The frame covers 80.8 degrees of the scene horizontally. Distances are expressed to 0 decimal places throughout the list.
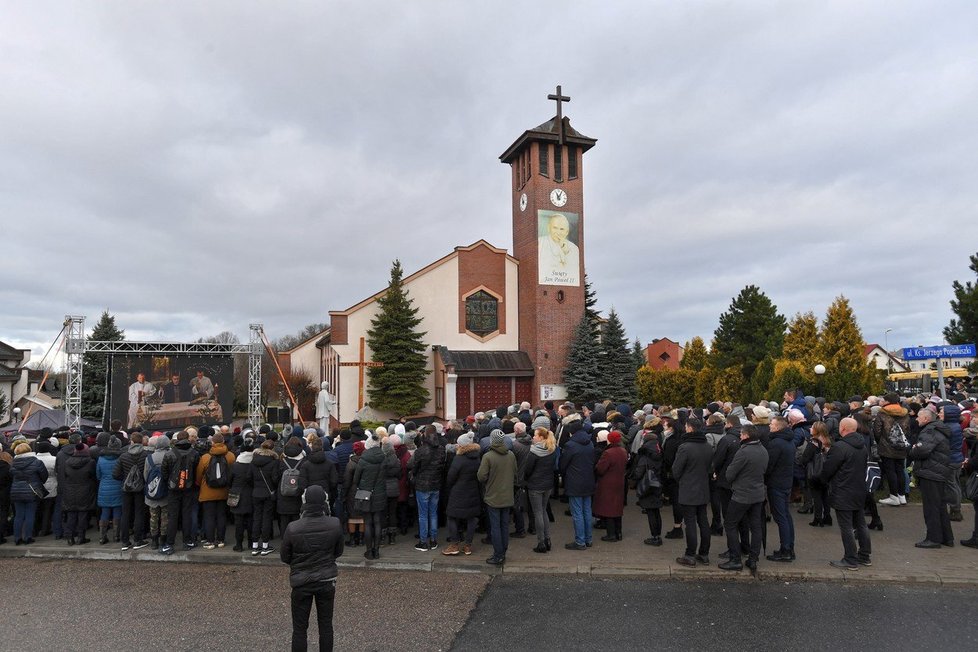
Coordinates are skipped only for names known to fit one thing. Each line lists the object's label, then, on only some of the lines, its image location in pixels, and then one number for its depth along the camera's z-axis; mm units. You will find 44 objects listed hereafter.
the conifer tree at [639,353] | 49688
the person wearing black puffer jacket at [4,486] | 8422
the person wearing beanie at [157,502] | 7918
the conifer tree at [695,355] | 40781
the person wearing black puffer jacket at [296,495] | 7578
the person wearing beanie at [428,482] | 7898
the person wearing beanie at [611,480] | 7973
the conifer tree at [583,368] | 27625
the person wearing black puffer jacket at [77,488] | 8414
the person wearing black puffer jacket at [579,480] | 7844
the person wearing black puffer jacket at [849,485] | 6645
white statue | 22656
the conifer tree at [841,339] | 25594
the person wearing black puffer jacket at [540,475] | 7633
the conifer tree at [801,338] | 31281
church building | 28062
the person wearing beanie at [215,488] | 7926
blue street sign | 12875
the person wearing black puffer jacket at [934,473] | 7453
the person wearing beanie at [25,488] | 8430
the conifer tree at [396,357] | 26500
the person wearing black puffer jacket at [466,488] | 7660
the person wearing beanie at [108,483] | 8406
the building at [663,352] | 65062
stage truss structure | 19000
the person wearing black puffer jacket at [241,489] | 7828
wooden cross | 26406
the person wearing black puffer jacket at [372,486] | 7625
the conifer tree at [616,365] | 28050
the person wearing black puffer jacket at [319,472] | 7645
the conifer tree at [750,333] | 35000
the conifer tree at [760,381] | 27516
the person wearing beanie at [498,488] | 7324
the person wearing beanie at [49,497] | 8750
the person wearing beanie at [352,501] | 7816
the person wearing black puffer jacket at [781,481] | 7074
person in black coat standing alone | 4469
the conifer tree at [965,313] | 22797
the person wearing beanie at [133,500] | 8195
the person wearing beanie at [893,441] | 9219
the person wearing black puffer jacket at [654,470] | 7824
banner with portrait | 28562
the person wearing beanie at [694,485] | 6910
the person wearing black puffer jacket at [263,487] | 7734
